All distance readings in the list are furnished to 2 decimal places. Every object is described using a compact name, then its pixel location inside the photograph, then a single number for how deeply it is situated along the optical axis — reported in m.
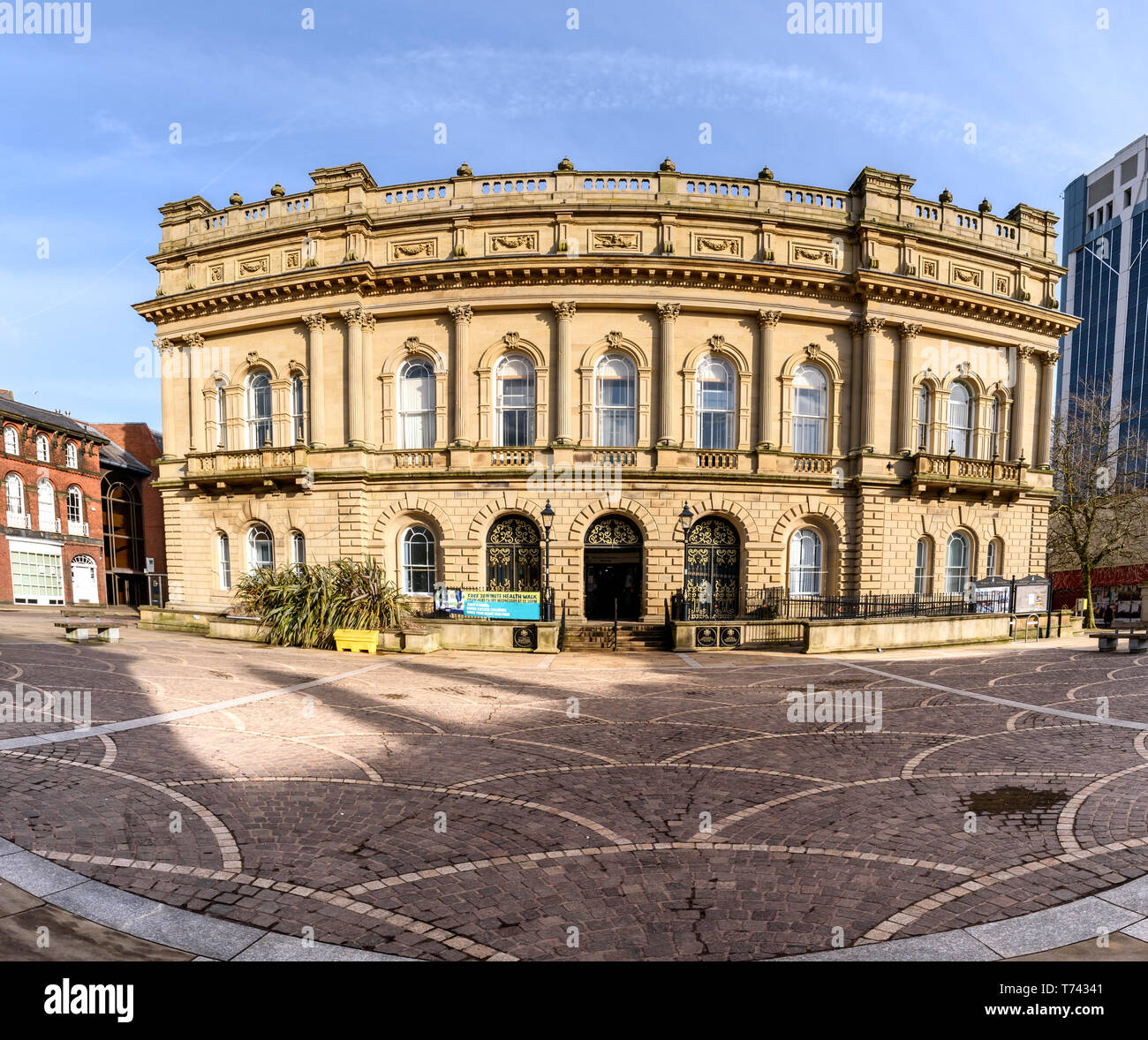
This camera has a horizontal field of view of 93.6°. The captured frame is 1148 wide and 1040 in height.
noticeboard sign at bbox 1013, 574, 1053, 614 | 20.78
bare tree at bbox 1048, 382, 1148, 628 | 27.39
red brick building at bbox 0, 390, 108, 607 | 30.59
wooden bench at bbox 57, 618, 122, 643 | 17.19
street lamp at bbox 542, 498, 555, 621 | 18.17
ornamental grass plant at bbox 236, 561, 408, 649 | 16.98
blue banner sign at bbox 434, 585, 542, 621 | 17.69
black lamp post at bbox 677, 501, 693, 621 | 19.36
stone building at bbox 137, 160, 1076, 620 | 21.11
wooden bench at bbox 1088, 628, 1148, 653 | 17.05
